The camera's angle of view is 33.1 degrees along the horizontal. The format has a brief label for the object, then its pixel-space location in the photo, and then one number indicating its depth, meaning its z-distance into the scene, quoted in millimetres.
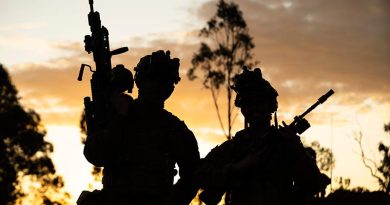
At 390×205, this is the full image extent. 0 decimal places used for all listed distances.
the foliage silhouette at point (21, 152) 44562
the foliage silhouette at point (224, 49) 39375
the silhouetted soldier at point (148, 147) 5781
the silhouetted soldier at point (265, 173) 6262
